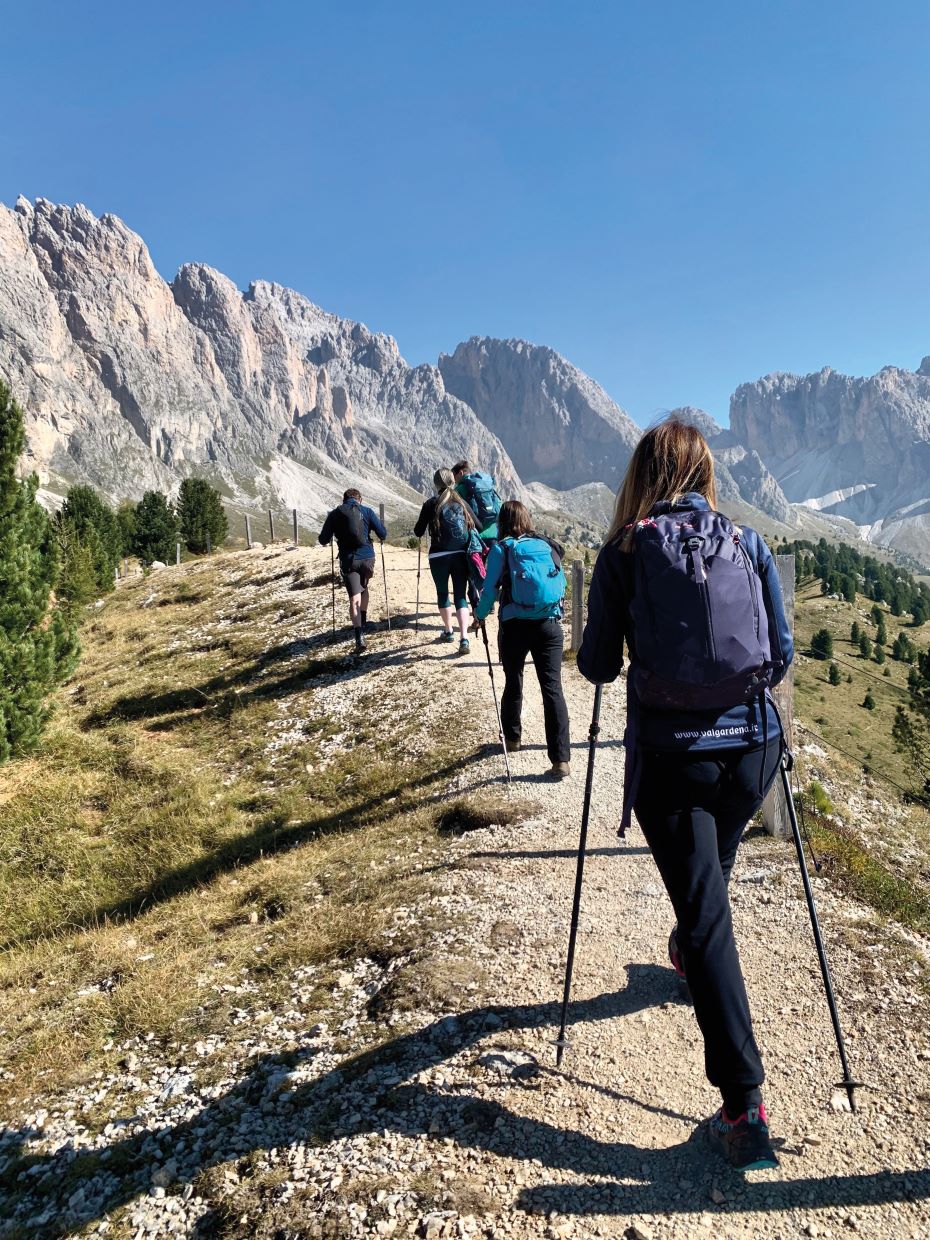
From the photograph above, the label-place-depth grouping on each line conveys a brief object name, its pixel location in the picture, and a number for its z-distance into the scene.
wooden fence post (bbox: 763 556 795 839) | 6.76
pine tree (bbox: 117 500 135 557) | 58.19
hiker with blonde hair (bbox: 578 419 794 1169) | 3.07
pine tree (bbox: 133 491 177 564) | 57.44
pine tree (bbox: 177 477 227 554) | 57.56
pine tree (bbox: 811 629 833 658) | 117.12
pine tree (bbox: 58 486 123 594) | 37.69
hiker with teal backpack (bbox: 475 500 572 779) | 8.12
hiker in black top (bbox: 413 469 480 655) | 12.70
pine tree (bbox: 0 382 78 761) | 12.35
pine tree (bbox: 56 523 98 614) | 25.61
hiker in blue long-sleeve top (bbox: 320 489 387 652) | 13.88
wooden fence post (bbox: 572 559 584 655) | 14.24
